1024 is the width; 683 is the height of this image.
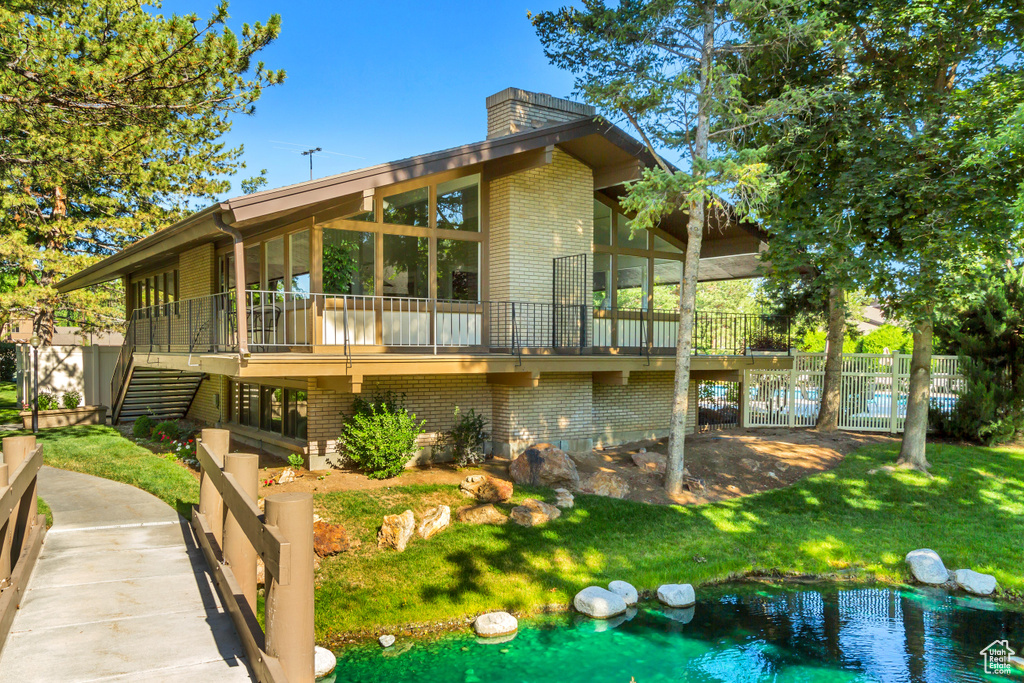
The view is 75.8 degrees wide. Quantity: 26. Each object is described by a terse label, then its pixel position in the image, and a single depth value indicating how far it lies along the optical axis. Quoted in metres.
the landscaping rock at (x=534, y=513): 10.36
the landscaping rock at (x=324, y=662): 6.81
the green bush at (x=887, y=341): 33.75
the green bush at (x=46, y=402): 19.98
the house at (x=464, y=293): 11.34
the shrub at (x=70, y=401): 20.33
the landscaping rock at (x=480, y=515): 10.32
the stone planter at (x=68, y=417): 18.20
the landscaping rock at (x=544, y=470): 11.94
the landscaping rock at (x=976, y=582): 9.55
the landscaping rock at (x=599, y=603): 8.46
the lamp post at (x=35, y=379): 16.14
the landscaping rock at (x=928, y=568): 9.89
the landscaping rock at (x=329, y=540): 9.04
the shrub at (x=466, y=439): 12.94
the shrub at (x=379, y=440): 11.63
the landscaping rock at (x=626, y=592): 8.82
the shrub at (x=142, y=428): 17.09
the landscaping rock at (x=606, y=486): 11.95
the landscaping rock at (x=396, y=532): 9.38
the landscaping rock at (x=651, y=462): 13.32
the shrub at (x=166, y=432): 16.28
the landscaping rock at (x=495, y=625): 7.84
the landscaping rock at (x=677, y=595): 8.87
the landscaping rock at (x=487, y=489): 10.98
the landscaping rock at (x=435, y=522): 9.77
